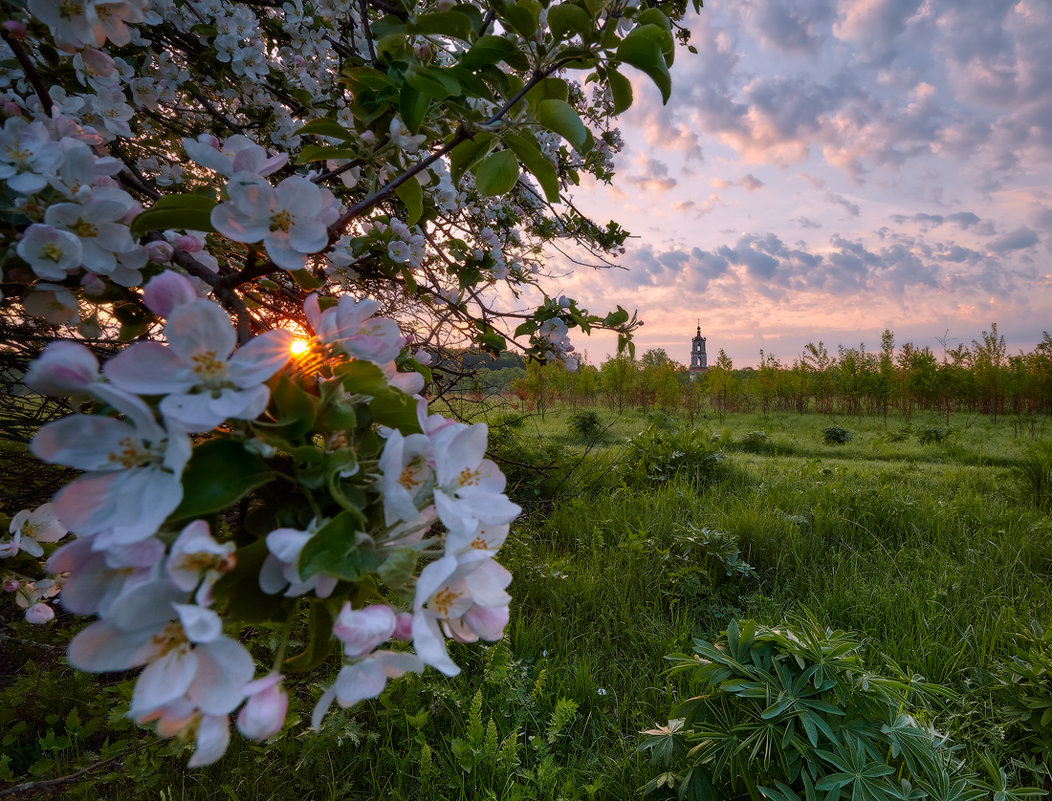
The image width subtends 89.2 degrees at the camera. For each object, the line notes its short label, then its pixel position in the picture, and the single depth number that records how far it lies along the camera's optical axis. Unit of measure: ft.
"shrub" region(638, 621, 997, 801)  3.75
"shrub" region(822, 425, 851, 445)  30.96
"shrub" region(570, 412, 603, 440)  27.78
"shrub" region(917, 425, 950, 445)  28.53
